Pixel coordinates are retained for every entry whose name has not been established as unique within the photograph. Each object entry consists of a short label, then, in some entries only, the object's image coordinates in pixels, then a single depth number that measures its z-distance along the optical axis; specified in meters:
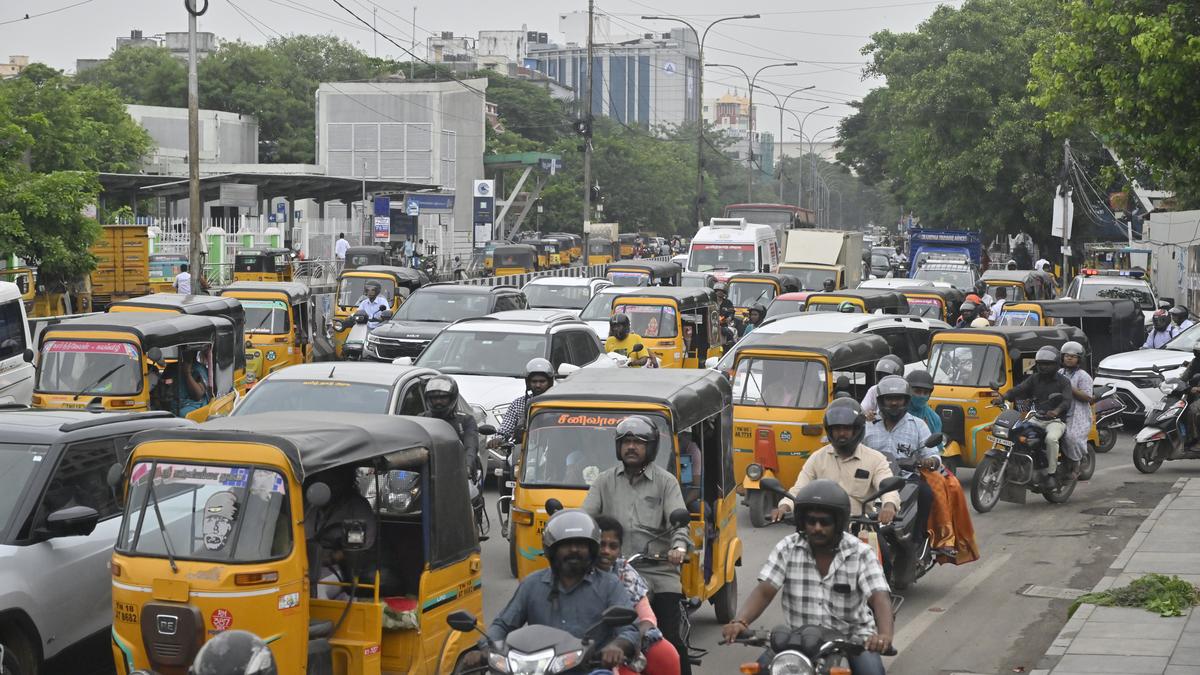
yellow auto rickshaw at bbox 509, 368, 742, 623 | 9.78
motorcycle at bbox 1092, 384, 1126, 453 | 20.61
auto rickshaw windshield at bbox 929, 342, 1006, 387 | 18.00
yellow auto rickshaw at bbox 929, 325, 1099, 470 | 17.72
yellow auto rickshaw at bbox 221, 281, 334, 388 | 24.06
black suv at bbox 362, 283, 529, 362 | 24.28
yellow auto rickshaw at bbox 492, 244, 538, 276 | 61.00
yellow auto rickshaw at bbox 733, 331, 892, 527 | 15.02
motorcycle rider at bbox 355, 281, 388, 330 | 27.41
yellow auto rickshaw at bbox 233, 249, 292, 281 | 40.06
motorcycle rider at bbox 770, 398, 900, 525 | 9.45
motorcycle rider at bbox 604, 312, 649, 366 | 21.50
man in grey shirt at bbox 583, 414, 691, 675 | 8.39
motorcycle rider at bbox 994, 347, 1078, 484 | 16.09
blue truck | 46.88
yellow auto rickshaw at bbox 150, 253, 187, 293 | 41.12
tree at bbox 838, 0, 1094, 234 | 51.22
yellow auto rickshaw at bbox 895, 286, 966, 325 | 29.16
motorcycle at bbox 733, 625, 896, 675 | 5.66
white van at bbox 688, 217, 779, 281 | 42.47
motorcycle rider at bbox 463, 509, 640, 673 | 6.32
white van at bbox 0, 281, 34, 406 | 18.80
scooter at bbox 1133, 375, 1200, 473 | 18.45
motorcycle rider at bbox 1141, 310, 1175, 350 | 26.06
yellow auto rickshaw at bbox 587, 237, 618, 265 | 74.81
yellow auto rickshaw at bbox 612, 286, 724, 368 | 25.08
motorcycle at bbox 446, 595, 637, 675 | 5.67
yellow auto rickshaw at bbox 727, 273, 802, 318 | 32.78
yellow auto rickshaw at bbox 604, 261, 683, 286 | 34.34
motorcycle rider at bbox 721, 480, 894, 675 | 6.27
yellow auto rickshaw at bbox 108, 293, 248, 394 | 18.58
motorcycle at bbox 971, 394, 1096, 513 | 15.95
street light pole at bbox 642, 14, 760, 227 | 64.31
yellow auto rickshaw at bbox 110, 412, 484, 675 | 7.01
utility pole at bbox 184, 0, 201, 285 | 30.95
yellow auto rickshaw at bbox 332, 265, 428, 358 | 30.00
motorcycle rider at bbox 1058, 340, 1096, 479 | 16.31
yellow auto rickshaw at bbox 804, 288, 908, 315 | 25.86
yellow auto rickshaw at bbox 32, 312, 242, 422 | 15.39
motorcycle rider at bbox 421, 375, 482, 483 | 12.43
